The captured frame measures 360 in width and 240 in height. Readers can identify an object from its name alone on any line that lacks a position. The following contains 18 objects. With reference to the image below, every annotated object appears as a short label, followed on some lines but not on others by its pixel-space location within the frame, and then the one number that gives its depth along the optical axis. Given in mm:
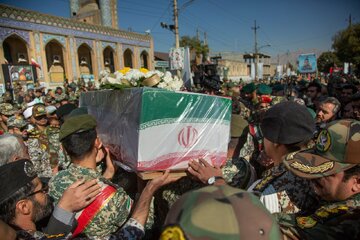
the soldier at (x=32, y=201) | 1439
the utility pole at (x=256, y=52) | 38956
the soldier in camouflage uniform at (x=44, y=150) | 3531
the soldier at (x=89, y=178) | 1670
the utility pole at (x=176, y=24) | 19188
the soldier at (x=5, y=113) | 5574
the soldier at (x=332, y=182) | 1173
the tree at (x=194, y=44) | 33594
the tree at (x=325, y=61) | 42912
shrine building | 17312
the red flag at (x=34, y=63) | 17925
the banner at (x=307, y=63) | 15016
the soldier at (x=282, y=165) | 1546
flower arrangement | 2014
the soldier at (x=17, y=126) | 4254
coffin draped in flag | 1788
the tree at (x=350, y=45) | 22922
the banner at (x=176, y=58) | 15305
